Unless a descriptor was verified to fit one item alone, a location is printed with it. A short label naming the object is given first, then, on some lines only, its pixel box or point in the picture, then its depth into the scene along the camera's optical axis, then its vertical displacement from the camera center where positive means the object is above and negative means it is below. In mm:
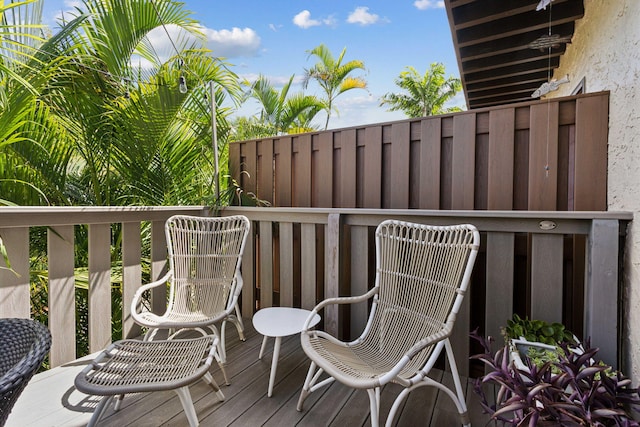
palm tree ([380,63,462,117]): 15367 +5858
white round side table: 1973 -774
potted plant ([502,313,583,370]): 1464 -657
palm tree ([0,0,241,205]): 2482 +829
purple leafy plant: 955 -592
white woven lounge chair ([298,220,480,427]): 1498 -600
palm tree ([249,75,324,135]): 8234 +2714
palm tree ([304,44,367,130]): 9938 +4238
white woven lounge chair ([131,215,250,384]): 2461 -457
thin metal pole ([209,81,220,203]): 3273 +712
